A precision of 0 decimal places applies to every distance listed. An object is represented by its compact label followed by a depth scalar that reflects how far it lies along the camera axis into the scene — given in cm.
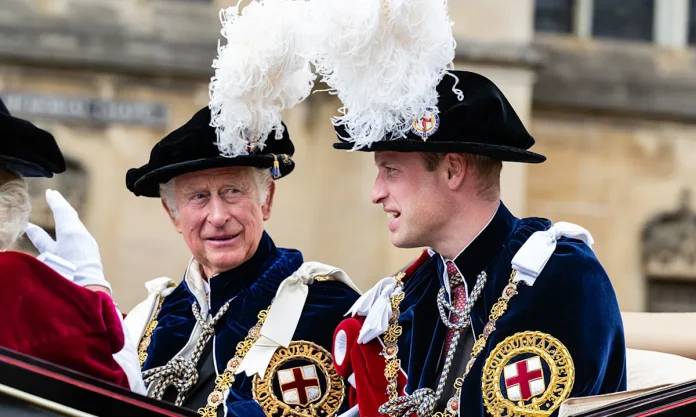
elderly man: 787
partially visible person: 631
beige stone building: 1909
